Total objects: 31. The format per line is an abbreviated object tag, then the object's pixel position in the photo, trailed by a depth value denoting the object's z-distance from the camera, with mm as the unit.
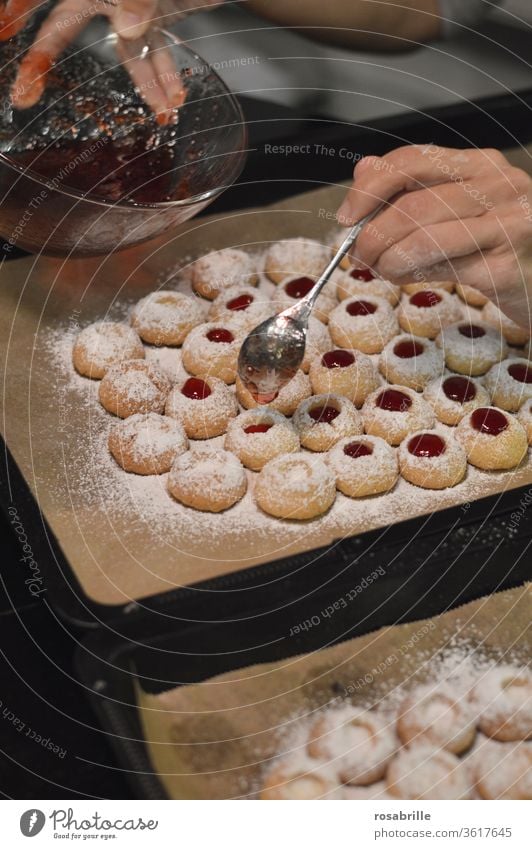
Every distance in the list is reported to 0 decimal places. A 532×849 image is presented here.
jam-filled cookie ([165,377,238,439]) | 836
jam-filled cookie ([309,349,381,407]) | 853
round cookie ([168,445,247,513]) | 793
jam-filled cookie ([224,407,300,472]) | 819
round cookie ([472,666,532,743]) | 754
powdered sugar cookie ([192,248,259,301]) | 914
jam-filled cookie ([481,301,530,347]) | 891
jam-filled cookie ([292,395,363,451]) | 830
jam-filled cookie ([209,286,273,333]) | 880
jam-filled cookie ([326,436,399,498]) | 804
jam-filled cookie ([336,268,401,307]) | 910
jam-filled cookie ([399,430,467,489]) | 808
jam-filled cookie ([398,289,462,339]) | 896
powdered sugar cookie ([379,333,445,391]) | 865
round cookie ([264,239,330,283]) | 919
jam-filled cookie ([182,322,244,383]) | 861
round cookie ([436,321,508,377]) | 876
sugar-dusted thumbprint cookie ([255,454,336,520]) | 791
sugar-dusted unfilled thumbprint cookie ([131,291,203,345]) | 880
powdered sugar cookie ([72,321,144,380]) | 860
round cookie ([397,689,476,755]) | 752
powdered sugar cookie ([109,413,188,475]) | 810
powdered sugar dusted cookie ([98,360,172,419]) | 840
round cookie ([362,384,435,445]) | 835
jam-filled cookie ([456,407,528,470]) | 816
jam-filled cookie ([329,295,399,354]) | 883
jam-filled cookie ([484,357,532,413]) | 852
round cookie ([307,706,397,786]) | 744
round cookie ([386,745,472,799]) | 734
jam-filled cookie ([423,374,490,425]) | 848
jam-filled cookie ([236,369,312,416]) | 847
